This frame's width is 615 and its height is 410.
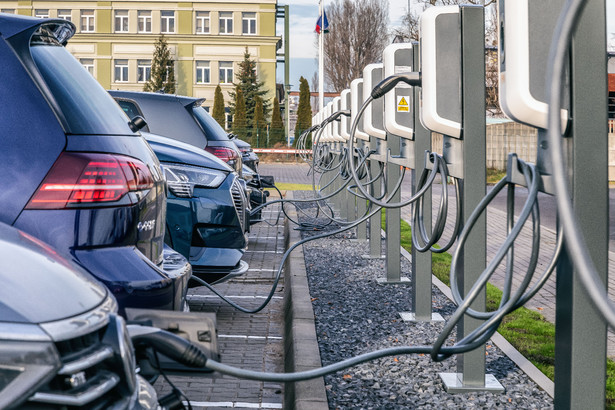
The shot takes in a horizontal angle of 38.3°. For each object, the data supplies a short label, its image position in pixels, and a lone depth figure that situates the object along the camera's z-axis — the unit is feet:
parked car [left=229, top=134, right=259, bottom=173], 48.44
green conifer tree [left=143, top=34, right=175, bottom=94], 220.23
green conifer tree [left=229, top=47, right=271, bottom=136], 224.94
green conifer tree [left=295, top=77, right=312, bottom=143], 197.77
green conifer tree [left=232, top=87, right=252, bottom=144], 210.79
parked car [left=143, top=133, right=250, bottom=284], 20.20
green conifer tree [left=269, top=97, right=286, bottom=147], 196.34
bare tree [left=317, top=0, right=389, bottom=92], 224.53
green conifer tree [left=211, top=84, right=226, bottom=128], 216.74
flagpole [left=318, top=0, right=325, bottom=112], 121.49
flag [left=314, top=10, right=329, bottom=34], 125.39
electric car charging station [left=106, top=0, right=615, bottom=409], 8.13
